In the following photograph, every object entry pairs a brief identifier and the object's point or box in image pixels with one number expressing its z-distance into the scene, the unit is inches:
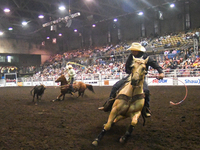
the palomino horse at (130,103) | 122.0
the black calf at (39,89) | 330.3
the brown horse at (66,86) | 346.6
